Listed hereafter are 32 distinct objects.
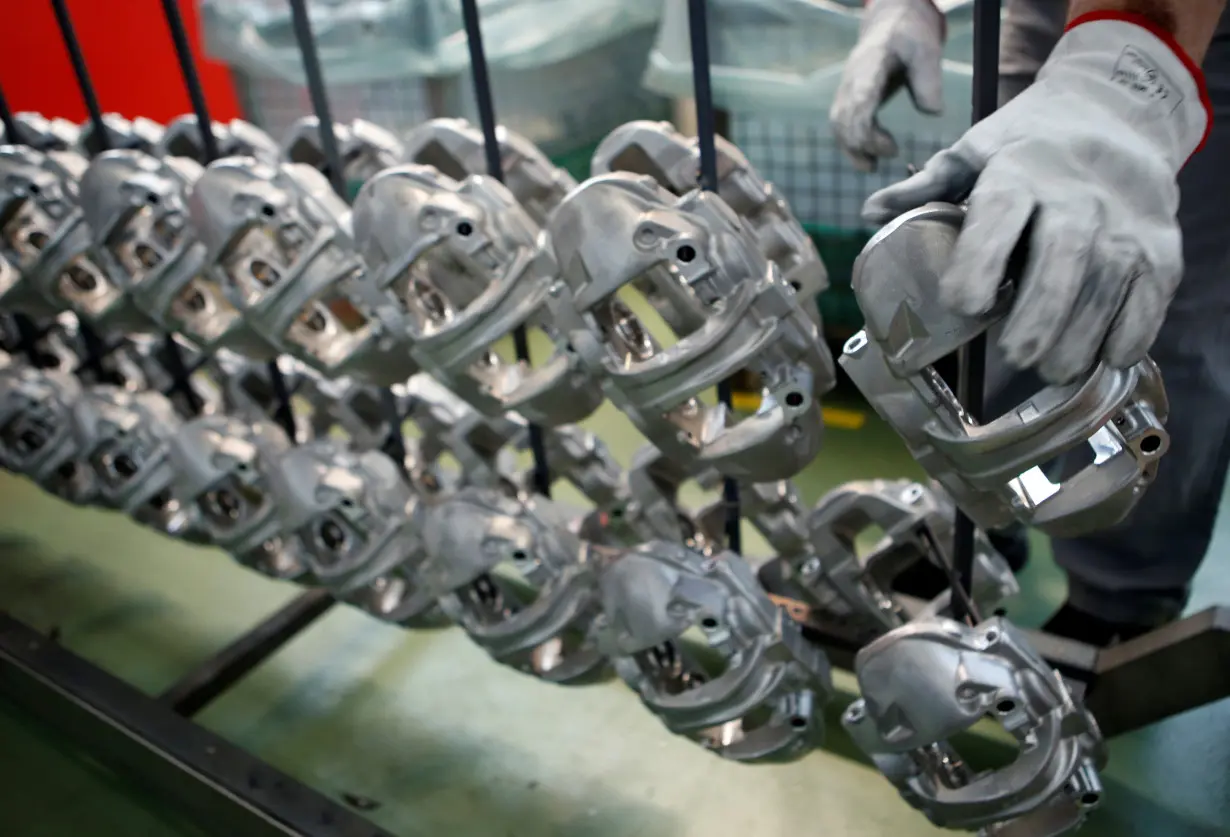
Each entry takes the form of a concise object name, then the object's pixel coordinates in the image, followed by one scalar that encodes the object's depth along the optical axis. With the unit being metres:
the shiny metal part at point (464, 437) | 1.35
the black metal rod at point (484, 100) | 0.95
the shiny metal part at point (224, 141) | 1.40
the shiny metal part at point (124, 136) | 1.49
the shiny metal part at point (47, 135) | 1.53
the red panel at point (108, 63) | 2.61
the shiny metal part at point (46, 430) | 1.46
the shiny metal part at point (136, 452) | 1.36
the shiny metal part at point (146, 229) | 1.16
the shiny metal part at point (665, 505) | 1.23
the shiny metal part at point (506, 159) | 1.16
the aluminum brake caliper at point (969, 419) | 0.63
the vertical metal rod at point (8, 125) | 1.47
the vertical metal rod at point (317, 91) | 1.06
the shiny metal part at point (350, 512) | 1.19
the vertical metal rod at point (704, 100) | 0.83
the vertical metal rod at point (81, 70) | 1.28
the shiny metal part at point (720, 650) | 0.94
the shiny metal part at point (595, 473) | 1.34
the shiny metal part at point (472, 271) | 0.92
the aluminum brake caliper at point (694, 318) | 0.79
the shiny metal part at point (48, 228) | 1.29
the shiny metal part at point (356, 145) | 1.36
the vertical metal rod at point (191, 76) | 1.15
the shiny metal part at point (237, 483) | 1.26
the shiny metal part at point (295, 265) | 1.04
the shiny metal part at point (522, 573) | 1.07
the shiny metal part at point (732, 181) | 1.07
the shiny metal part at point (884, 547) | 1.10
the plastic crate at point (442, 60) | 2.58
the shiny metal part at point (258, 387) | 1.58
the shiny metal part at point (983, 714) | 0.83
